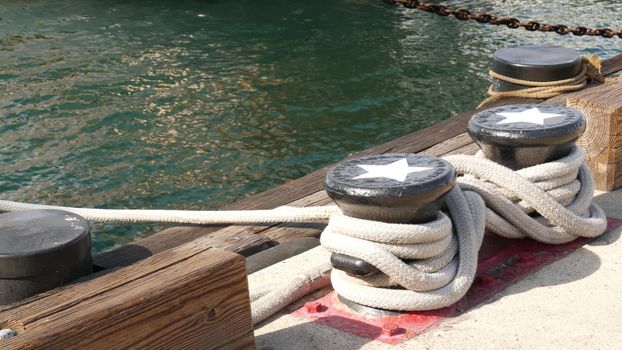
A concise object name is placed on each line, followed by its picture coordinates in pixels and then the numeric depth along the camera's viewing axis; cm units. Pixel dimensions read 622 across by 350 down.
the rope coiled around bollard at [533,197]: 354
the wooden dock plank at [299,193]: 392
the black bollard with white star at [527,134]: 352
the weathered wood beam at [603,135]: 418
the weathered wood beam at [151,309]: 237
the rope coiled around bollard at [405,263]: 306
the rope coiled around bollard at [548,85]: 544
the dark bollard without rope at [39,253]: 277
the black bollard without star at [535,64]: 542
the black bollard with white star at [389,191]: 301
